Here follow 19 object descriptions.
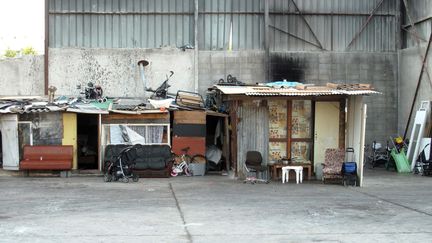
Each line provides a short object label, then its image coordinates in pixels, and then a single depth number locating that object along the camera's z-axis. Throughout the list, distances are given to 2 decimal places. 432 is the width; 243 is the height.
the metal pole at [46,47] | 20.84
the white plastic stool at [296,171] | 16.28
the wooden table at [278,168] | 16.67
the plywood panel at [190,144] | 18.45
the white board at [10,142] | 17.73
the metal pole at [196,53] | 21.06
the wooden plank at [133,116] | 18.33
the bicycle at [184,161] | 18.22
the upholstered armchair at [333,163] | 15.92
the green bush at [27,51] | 48.67
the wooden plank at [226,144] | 19.04
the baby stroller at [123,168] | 16.20
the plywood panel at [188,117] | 18.55
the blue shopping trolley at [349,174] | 15.44
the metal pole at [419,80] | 19.75
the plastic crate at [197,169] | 18.23
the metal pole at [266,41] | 21.13
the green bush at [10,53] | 48.68
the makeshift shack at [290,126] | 16.92
